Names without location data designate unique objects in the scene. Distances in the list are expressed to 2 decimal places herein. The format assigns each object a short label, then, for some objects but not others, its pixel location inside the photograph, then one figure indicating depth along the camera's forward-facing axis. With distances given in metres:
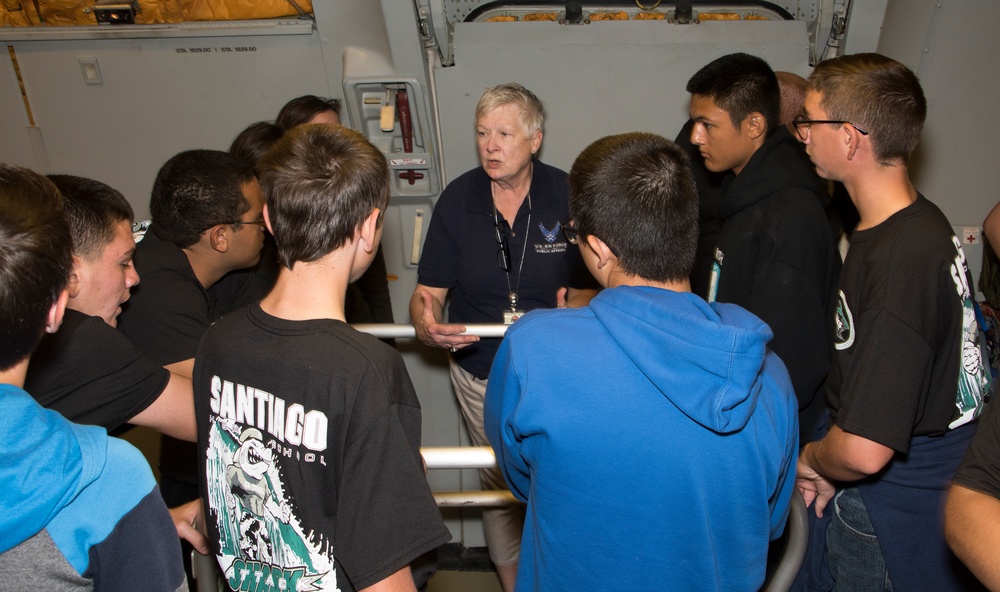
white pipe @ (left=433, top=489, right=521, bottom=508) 1.96
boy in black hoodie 1.86
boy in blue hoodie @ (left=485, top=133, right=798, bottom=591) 1.17
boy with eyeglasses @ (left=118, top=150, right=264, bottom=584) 1.86
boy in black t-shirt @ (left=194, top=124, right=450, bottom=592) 1.20
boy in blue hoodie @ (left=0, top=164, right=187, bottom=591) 0.95
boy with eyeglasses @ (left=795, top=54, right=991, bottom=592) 1.54
